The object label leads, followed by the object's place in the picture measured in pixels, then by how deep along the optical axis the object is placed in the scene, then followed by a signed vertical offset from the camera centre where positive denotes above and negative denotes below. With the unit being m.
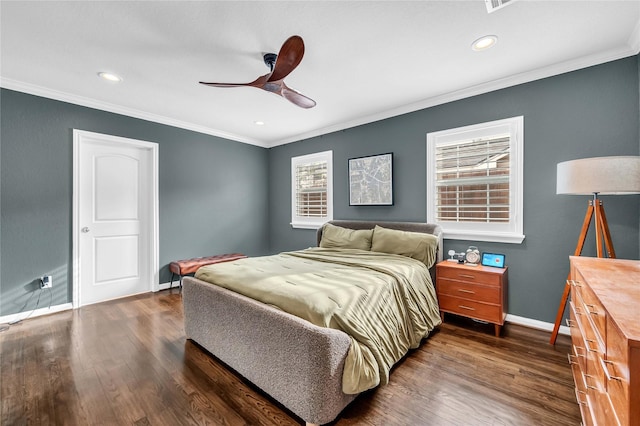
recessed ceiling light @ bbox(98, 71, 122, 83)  2.76 +1.42
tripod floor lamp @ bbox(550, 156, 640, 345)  1.88 +0.24
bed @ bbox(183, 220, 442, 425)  1.48 -0.87
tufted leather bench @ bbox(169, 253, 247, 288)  3.98 -0.77
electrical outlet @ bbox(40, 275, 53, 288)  3.14 -0.80
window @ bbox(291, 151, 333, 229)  4.73 +0.42
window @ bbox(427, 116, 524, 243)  2.90 +0.37
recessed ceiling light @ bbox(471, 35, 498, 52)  2.20 +1.42
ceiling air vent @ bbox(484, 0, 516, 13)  1.78 +1.39
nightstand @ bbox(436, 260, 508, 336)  2.60 -0.79
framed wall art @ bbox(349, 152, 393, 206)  3.88 +0.49
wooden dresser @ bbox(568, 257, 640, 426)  0.74 -0.45
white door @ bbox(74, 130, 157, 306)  3.49 -0.05
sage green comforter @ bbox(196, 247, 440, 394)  1.66 -0.60
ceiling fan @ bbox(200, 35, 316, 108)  1.80 +1.07
